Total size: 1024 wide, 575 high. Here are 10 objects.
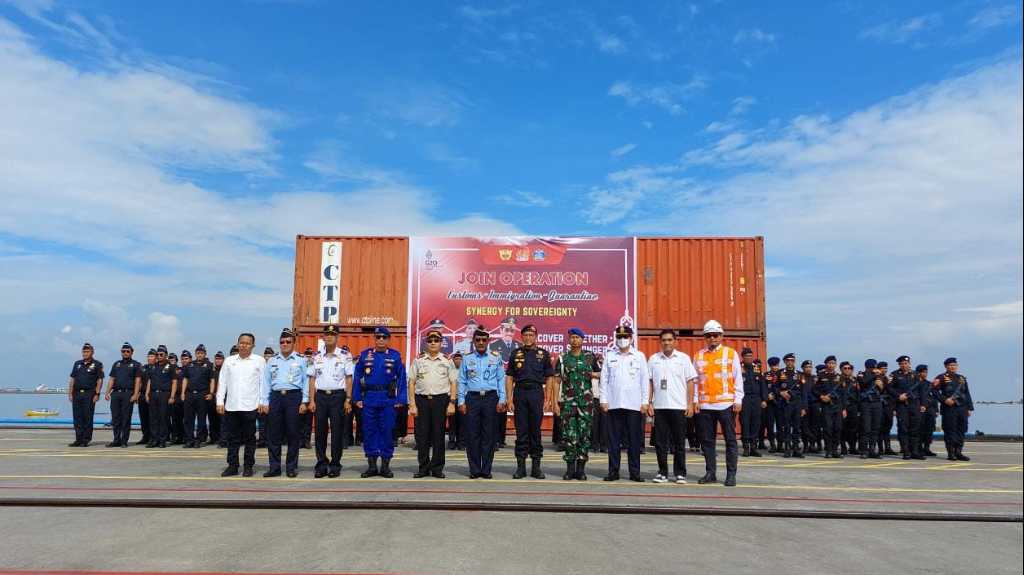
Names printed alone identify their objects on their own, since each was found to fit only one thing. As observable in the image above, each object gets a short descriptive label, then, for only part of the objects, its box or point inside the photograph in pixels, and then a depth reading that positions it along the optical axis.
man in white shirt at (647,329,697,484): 7.40
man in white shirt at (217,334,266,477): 7.62
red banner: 13.74
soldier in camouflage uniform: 7.49
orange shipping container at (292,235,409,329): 14.09
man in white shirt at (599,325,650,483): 7.50
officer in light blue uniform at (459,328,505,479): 7.51
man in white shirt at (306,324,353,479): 7.71
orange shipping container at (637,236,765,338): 13.84
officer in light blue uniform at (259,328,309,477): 7.58
